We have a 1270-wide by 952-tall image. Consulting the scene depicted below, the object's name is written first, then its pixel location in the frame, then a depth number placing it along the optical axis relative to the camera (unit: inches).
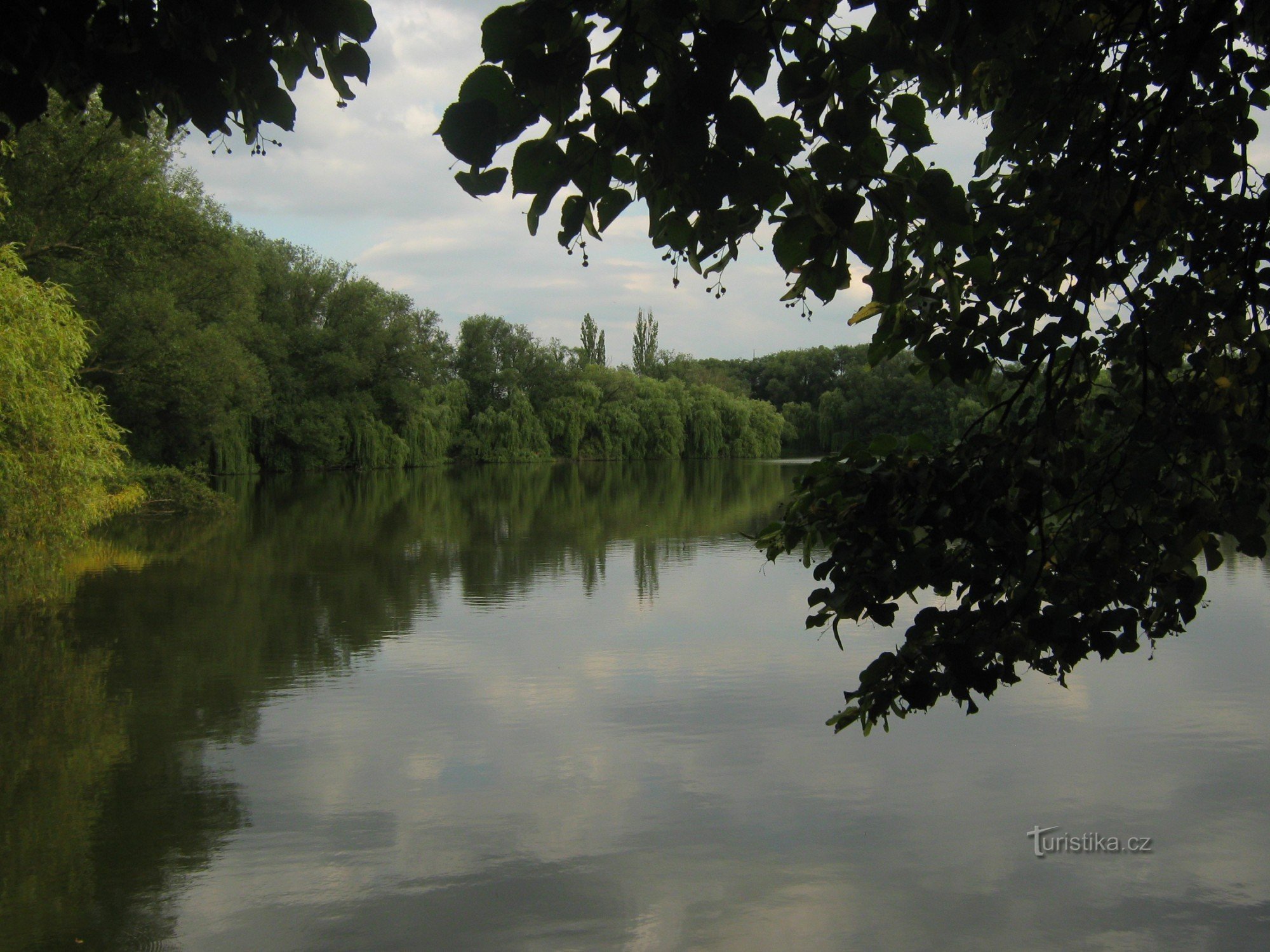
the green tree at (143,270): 742.5
